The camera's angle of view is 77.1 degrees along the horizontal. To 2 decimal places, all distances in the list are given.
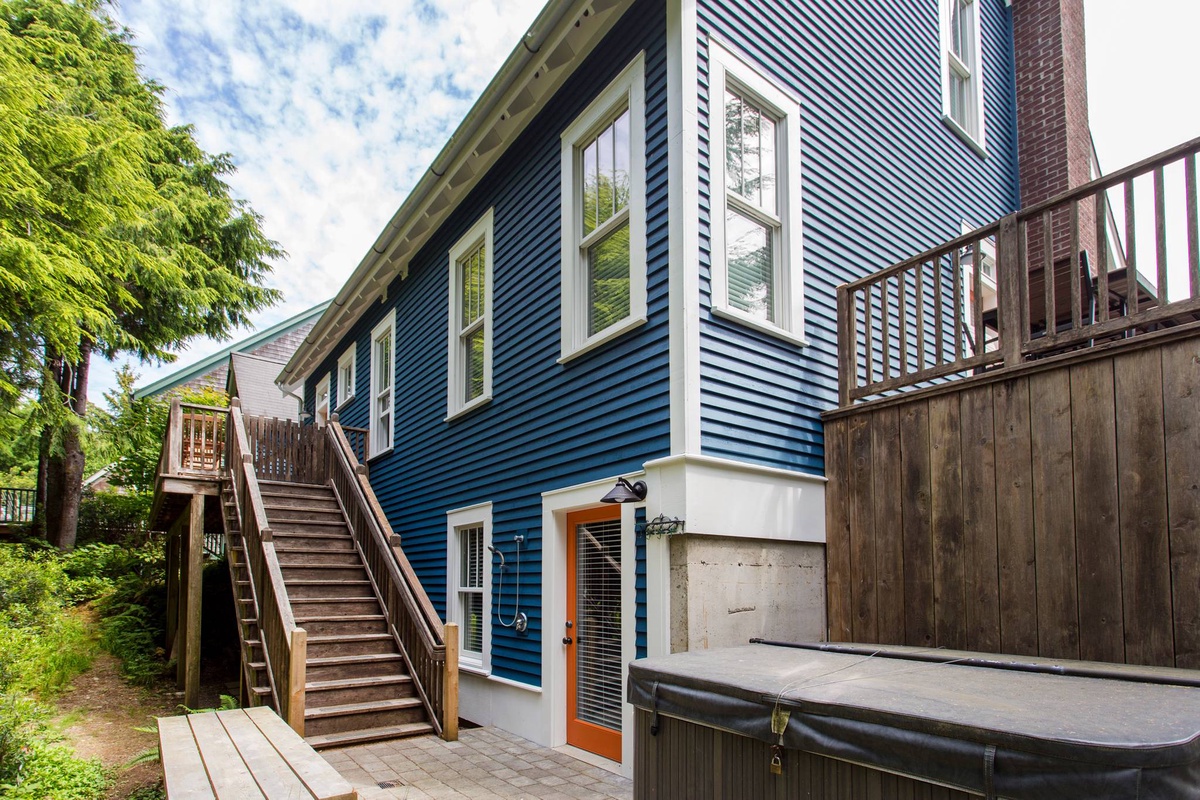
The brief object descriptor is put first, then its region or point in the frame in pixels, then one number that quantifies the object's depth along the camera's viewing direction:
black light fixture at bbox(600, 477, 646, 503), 5.17
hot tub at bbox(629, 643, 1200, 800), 2.16
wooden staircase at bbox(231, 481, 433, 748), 6.40
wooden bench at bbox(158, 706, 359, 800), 3.42
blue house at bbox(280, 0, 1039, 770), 5.22
